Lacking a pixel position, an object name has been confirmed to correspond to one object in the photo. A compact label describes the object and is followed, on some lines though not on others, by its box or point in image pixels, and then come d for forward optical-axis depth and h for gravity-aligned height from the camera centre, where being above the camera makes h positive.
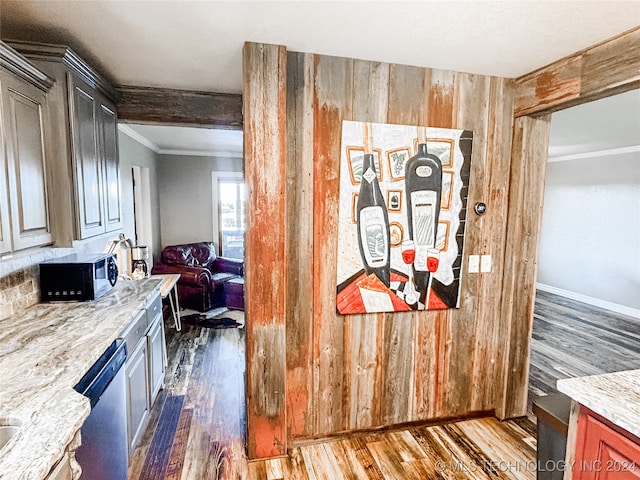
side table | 3.38 -1.08
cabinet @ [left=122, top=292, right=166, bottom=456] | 1.91 -1.01
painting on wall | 2.09 -0.02
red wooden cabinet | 1.08 -0.79
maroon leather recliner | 4.72 -0.91
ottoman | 4.88 -1.22
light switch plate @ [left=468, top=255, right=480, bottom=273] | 2.36 -0.35
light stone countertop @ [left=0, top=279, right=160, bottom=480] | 0.89 -0.61
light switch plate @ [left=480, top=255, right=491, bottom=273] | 2.38 -0.35
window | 5.99 -0.10
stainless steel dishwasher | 1.29 -0.90
